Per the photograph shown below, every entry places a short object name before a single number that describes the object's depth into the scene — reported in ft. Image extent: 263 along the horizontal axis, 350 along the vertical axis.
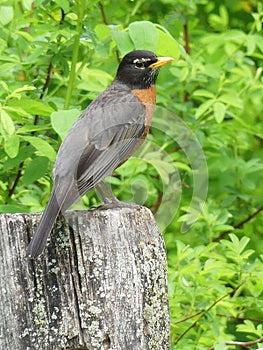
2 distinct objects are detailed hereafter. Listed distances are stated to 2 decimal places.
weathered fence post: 20.34
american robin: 24.25
